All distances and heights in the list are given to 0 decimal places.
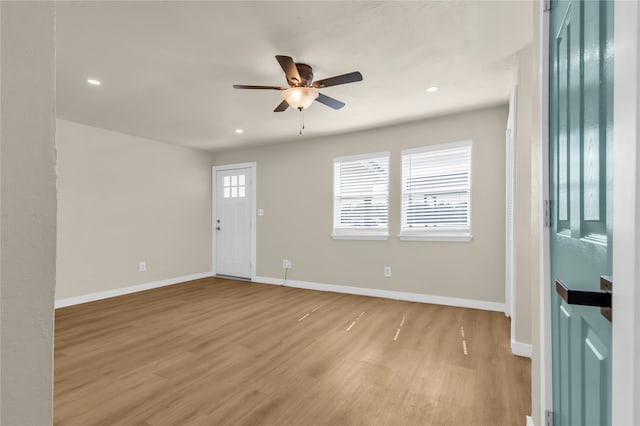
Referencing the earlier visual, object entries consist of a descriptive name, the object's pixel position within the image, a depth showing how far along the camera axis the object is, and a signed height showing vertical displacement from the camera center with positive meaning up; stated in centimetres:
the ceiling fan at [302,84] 227 +105
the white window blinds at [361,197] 435 +25
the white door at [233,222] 557 -17
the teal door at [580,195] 60 +5
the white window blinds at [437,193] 379 +28
